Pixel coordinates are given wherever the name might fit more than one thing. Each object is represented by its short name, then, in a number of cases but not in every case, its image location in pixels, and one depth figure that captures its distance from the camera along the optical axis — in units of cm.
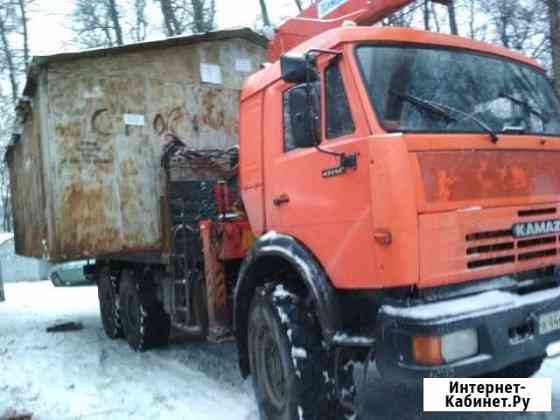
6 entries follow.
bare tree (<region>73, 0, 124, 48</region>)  1909
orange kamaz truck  309
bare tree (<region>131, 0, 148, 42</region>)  1898
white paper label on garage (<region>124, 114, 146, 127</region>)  628
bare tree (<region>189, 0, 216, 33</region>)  1745
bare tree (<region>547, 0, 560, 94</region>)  834
